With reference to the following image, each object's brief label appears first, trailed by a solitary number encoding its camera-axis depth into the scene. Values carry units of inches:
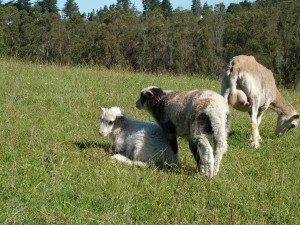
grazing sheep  350.9
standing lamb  227.6
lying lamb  251.8
